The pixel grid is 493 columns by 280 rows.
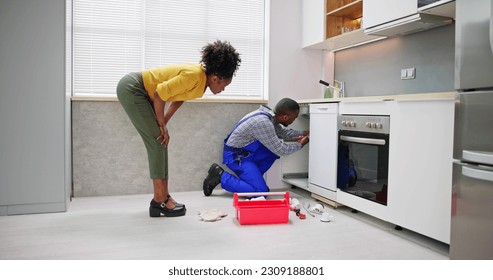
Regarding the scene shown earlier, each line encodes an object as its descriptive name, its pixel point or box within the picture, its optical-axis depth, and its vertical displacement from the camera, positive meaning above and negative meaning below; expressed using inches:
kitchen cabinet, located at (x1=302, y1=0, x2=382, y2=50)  138.6 +36.8
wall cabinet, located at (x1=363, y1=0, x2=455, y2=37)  98.0 +28.8
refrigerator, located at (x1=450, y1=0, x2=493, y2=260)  63.0 -1.3
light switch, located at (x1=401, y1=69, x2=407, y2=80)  125.2 +16.4
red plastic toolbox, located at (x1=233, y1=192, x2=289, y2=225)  100.9 -22.4
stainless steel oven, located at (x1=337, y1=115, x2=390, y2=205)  99.7 -8.1
